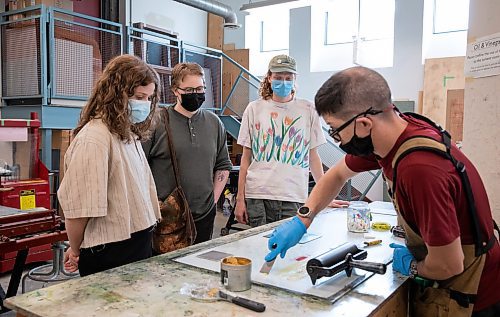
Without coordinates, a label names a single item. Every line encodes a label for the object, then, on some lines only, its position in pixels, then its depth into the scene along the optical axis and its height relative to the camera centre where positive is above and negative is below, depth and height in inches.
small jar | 68.4 -14.0
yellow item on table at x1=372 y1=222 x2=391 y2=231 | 70.5 -15.7
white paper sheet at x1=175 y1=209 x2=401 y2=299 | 45.5 -16.1
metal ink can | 43.8 -14.9
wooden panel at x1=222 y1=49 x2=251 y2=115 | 269.6 +29.1
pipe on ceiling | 253.4 +68.8
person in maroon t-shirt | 38.6 -5.6
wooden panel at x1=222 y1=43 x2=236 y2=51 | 303.3 +54.0
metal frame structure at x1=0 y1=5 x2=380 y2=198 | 164.1 +17.2
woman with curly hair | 53.4 -7.0
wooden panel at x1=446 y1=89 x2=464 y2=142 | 179.6 +6.9
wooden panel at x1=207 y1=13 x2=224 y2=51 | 305.7 +65.2
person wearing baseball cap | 86.4 -4.3
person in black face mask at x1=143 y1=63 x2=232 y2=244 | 79.7 -4.3
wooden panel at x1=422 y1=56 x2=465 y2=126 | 223.0 +24.5
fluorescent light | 152.5 +43.9
